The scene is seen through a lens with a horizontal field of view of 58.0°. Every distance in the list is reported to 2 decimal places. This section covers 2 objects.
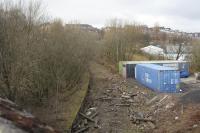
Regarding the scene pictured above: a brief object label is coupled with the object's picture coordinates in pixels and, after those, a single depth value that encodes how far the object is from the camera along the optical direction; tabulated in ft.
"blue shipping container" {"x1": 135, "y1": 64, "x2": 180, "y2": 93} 51.81
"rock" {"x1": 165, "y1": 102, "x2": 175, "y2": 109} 38.42
